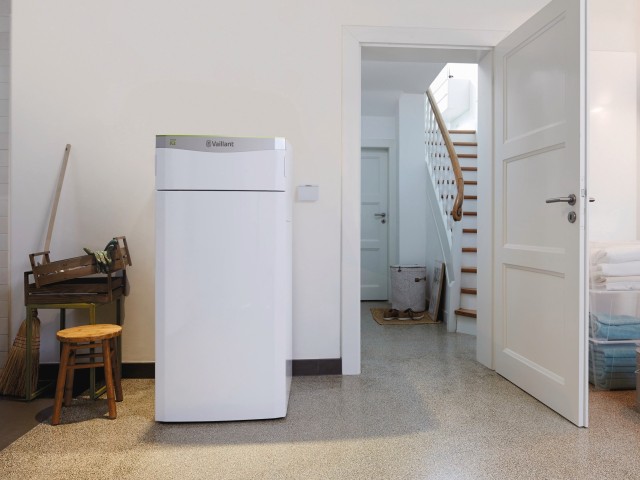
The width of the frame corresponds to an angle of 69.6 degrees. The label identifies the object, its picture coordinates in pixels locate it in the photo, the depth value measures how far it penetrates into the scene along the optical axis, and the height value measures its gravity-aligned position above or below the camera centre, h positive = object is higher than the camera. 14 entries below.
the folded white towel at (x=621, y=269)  2.44 -0.17
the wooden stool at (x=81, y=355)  2.01 -0.54
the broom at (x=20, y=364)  2.38 -0.68
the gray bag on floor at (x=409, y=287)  4.66 -0.52
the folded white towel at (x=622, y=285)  2.45 -0.26
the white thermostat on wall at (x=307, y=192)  2.71 +0.26
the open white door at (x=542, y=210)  1.99 +0.13
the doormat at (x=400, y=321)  4.25 -0.80
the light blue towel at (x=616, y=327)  2.45 -0.48
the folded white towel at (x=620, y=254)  2.44 -0.09
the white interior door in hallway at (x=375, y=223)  5.72 +0.16
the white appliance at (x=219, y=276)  1.95 -0.18
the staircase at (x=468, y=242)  3.92 -0.06
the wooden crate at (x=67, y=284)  2.28 -0.25
